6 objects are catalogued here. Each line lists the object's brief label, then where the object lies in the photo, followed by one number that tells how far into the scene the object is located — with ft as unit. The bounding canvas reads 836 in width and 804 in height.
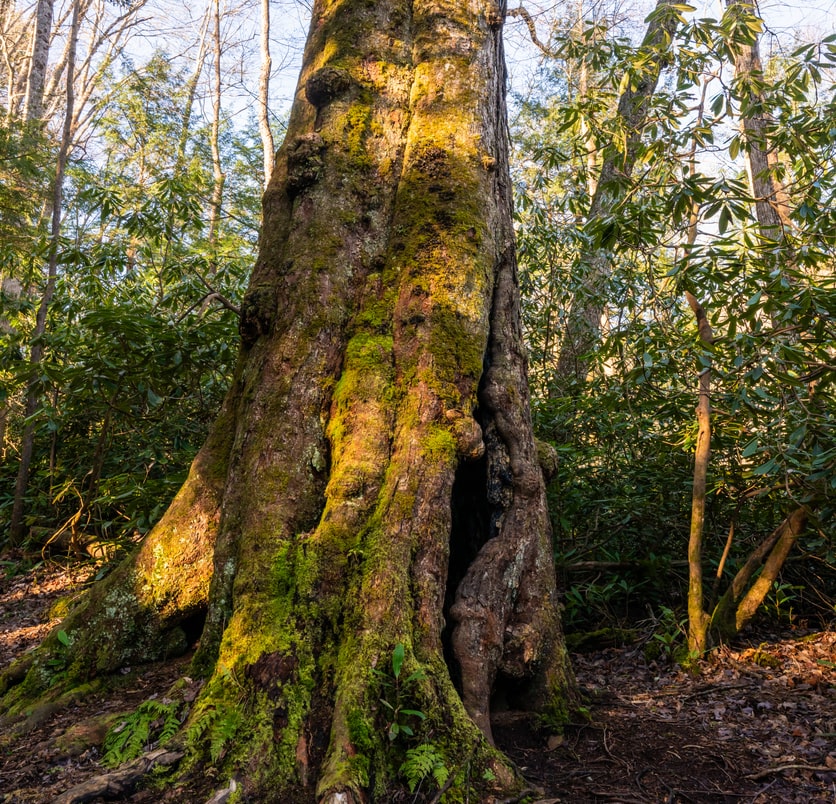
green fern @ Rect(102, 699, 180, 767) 7.33
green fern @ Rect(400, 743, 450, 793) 6.73
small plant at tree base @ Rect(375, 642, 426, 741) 7.04
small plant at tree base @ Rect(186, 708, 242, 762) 6.87
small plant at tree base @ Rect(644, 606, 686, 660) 13.29
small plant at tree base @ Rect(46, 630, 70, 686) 9.53
